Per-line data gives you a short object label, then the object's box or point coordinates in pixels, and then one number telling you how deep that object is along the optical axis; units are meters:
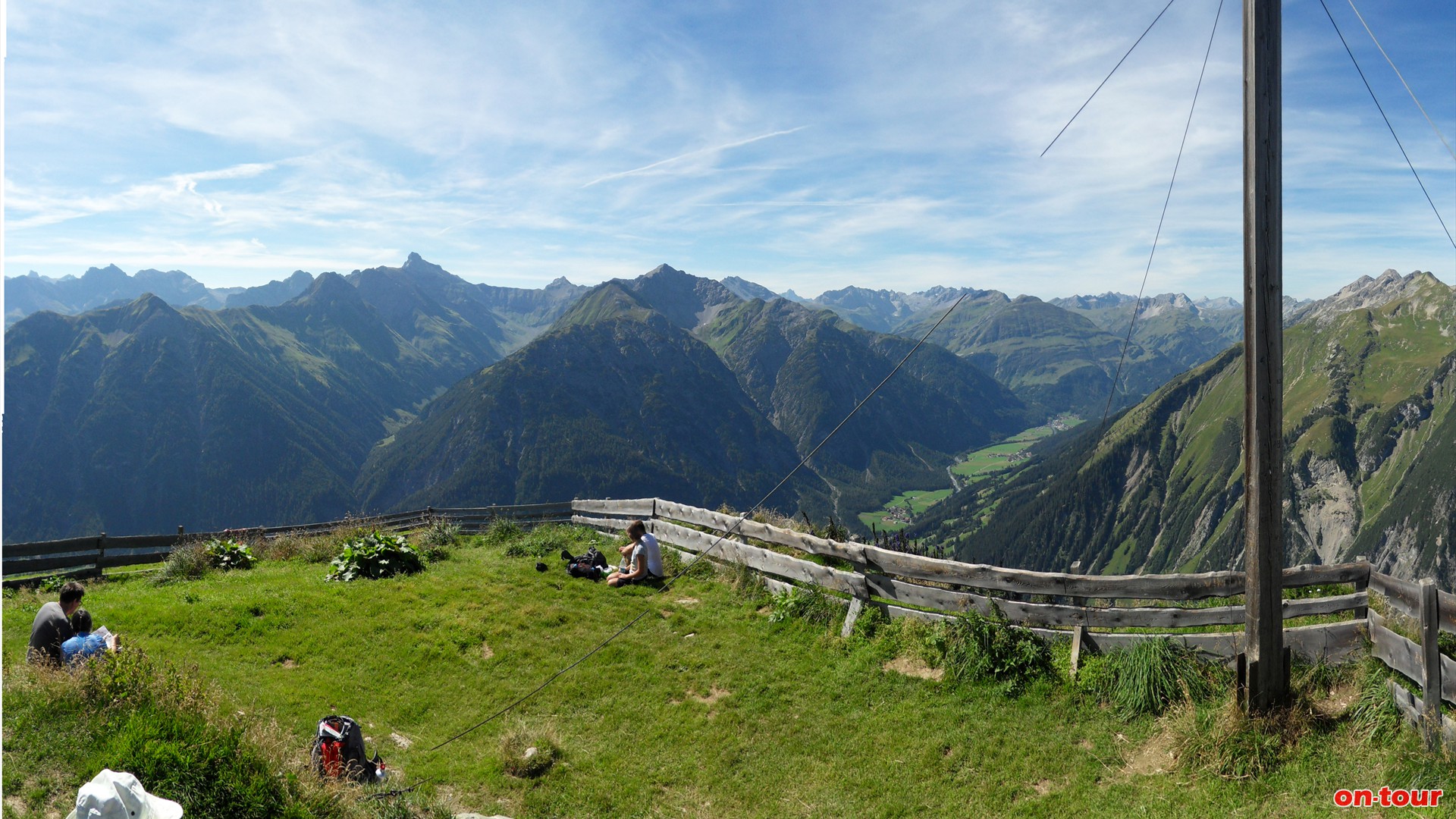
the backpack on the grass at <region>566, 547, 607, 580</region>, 17.09
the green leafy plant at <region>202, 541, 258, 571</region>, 18.78
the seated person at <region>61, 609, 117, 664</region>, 9.92
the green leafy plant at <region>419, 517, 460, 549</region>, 21.09
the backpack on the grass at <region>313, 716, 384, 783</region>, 8.83
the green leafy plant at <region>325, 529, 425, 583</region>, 16.62
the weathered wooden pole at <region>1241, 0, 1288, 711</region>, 8.24
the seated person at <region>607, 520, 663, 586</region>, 16.44
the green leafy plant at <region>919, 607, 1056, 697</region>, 10.49
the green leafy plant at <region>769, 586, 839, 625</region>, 13.18
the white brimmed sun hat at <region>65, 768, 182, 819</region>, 5.64
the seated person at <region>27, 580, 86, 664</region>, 10.17
